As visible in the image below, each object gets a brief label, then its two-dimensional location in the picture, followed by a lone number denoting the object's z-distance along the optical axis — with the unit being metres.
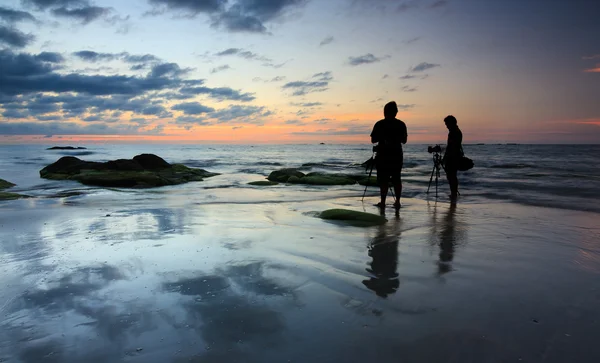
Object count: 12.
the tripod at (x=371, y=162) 9.42
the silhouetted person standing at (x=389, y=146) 8.81
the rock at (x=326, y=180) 16.17
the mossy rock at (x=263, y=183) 15.84
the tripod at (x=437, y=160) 12.45
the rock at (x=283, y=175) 17.31
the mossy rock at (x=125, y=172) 15.12
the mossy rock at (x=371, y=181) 16.12
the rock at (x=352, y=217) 7.01
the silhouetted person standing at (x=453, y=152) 11.26
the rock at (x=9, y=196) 10.69
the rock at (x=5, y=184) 15.04
